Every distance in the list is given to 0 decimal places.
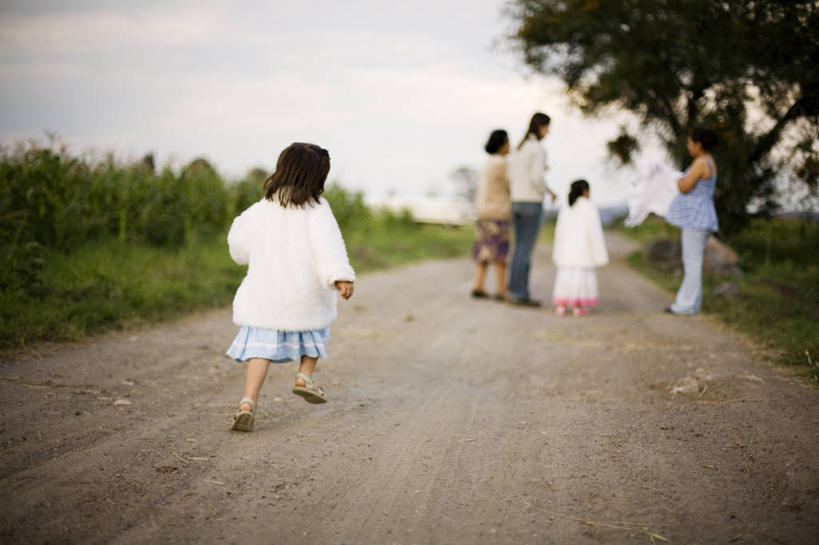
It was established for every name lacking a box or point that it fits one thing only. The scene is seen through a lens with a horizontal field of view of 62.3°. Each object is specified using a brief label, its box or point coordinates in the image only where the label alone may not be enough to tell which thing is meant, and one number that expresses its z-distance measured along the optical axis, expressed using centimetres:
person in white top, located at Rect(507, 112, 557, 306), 889
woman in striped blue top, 812
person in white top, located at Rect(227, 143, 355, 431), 394
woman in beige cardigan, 950
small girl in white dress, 859
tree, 938
